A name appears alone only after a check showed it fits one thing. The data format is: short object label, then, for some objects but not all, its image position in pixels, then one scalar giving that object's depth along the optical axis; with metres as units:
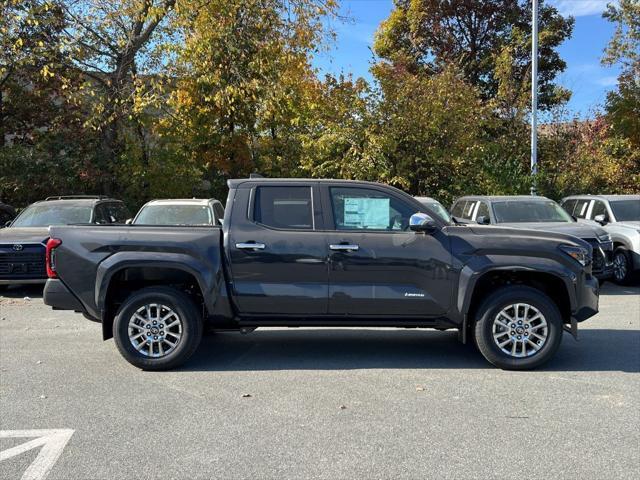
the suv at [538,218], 10.45
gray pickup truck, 5.83
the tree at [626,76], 23.06
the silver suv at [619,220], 11.48
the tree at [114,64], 15.31
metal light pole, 17.23
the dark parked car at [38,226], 10.19
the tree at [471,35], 28.86
